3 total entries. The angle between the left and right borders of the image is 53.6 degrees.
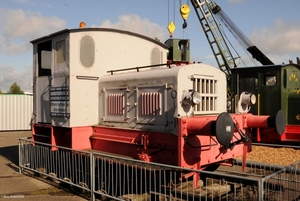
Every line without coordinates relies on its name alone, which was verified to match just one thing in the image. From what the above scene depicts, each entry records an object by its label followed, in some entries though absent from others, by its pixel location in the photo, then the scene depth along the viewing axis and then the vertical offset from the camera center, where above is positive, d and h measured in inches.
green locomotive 424.2 +12.6
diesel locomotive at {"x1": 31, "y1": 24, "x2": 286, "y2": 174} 205.6 -1.9
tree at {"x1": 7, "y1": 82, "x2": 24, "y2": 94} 2837.1 +122.3
